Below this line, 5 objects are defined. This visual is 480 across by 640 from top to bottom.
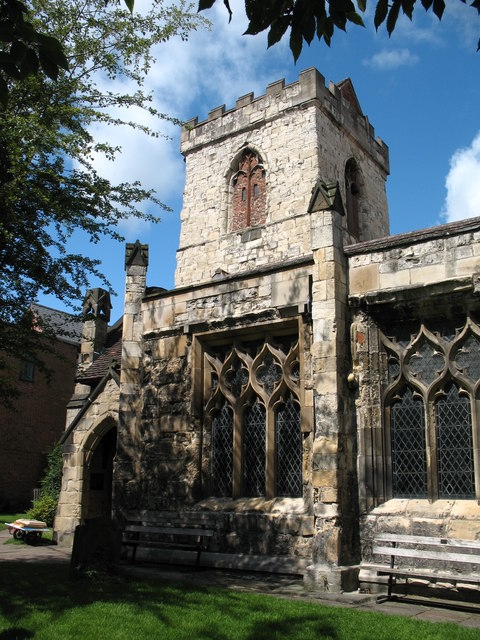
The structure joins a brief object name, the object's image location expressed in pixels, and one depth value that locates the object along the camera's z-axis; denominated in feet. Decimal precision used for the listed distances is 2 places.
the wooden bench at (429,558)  23.40
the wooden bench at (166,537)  31.94
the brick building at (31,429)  94.58
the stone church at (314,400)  27.89
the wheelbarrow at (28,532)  45.98
